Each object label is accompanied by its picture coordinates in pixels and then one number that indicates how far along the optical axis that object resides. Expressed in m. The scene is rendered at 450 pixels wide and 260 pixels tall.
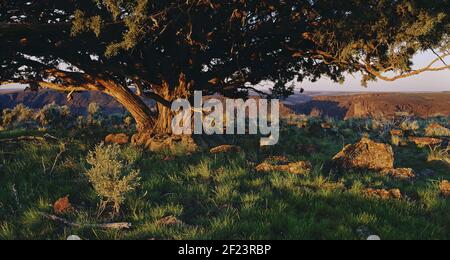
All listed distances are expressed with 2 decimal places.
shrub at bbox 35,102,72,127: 17.90
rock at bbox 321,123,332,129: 17.41
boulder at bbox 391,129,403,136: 16.20
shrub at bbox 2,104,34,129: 19.05
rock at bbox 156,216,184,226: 6.10
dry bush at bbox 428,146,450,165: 11.28
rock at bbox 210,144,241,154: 11.19
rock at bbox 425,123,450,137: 17.19
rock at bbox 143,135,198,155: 11.18
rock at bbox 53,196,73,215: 6.77
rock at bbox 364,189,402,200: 7.47
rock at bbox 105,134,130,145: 12.62
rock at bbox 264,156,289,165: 10.27
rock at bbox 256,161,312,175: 9.14
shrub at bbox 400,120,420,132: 18.66
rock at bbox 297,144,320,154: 12.16
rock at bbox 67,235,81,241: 5.43
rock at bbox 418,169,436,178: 10.15
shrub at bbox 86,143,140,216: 6.72
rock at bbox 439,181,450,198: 8.10
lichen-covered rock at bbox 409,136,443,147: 13.98
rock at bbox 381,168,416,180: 9.35
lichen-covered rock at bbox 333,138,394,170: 10.00
